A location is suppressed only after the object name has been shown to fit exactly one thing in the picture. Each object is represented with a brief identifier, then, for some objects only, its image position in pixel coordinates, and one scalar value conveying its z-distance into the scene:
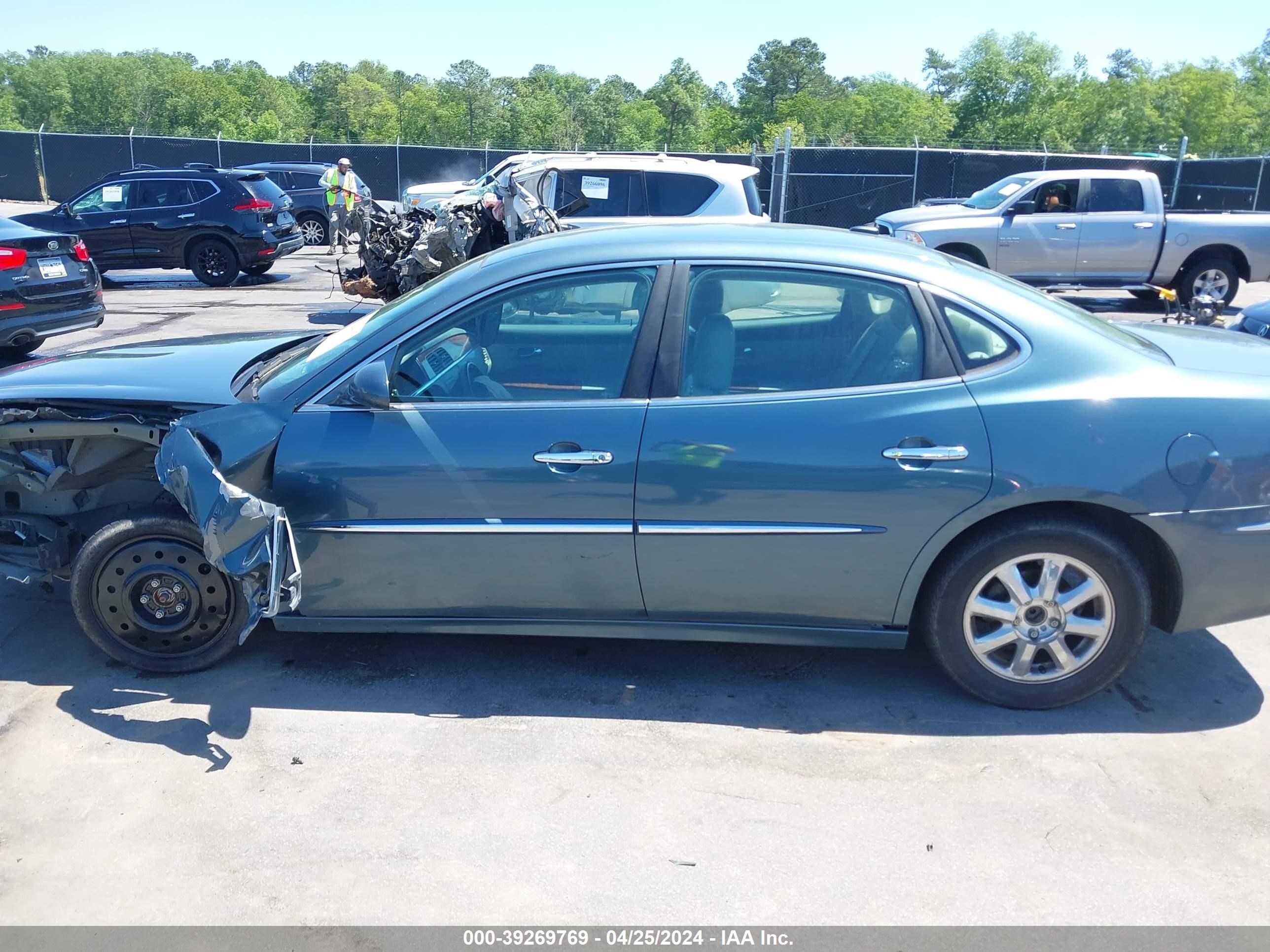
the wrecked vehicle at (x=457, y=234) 11.39
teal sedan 3.63
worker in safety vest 17.06
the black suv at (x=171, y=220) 16.05
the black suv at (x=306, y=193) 22.44
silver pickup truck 13.91
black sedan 9.54
